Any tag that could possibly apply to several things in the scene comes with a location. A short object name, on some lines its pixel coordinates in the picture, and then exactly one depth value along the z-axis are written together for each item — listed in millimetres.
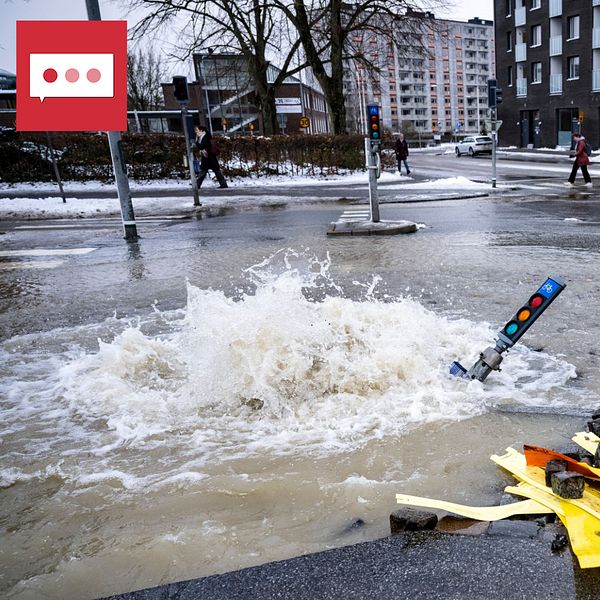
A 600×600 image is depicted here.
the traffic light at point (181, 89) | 15219
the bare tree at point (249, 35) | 29141
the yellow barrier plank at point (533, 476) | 2379
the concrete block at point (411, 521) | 2395
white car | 45781
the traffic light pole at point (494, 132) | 19547
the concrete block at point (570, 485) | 2416
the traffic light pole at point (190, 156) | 15913
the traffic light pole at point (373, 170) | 11531
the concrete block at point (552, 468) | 2570
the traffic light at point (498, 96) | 20331
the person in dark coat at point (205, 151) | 19812
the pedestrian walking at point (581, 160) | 19359
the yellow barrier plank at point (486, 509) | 2500
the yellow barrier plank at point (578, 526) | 2111
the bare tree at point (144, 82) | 53406
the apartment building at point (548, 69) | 45688
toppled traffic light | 3369
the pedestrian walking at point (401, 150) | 28594
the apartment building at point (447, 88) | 123125
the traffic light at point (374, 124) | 11430
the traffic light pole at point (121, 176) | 10602
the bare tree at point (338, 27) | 28797
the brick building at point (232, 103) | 62250
